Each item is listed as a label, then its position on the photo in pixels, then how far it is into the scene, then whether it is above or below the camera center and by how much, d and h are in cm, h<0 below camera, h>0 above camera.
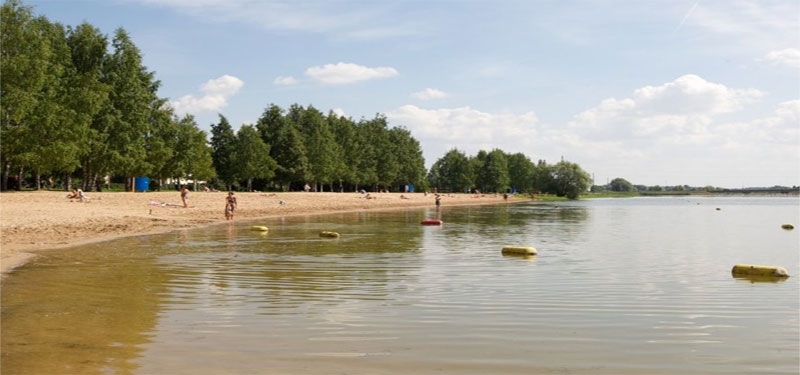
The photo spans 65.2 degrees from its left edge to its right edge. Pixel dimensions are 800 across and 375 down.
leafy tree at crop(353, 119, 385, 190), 14388 +773
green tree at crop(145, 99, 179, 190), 8061 +698
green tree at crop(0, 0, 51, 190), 5338 +969
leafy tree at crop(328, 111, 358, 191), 13281 +992
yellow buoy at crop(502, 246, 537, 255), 2583 -241
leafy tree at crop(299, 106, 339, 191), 12331 +855
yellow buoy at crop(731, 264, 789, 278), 1959 -239
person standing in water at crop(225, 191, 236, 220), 5018 -131
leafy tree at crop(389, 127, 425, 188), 16838 +916
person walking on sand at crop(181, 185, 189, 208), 5758 -63
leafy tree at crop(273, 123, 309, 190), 11944 +627
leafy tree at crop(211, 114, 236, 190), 11531 +731
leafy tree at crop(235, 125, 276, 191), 11150 +583
